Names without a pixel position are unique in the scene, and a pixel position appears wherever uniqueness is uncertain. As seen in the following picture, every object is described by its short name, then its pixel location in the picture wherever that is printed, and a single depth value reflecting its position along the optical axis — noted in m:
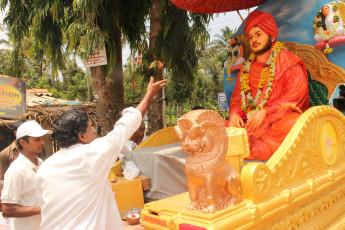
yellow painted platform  2.00
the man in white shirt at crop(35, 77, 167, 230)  1.69
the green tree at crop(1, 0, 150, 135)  4.90
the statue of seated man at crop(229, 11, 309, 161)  3.15
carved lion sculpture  1.98
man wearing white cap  2.19
